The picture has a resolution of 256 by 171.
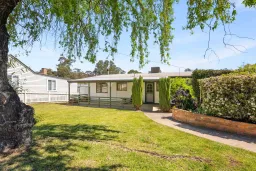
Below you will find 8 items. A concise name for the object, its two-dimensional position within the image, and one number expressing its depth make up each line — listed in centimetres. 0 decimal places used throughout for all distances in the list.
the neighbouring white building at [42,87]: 2008
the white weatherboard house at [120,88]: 1831
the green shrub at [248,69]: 803
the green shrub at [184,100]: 1090
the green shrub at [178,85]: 1377
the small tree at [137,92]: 1429
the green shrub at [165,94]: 1342
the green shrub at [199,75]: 1152
